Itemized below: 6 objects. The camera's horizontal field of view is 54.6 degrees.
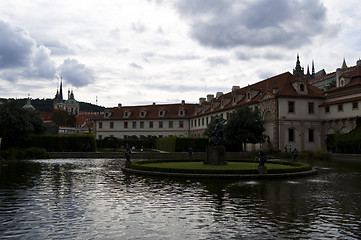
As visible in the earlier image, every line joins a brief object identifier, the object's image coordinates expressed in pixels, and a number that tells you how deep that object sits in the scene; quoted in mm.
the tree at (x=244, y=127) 45175
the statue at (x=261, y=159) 20500
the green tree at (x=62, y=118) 127675
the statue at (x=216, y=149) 25891
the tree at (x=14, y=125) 42531
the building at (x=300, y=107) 49094
